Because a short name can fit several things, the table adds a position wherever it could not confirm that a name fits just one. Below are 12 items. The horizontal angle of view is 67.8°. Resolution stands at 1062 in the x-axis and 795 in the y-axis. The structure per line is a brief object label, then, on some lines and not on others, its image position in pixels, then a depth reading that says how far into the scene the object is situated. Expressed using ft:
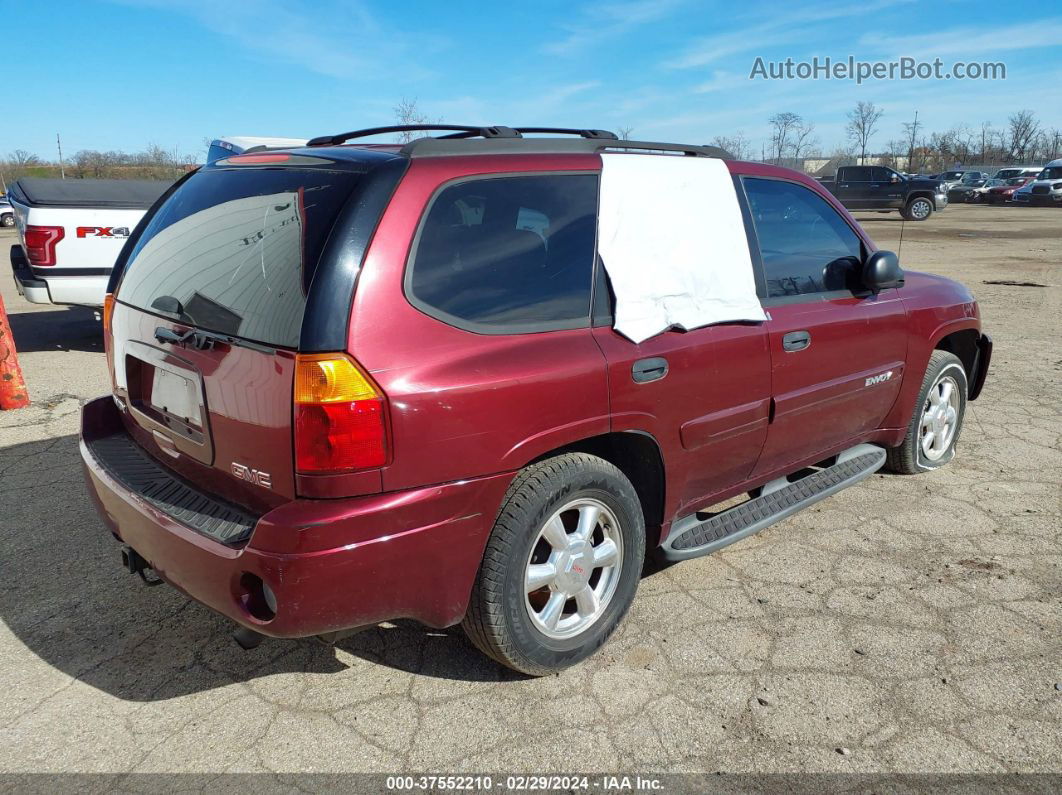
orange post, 19.58
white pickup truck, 24.06
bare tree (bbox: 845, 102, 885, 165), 240.32
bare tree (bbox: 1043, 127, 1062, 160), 284.41
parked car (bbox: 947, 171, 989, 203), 133.18
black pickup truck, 94.68
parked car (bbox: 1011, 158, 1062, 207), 113.60
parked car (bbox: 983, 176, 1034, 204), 123.44
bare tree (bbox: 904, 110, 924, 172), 253.24
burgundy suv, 7.25
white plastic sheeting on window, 9.30
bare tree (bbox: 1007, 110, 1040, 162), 271.69
